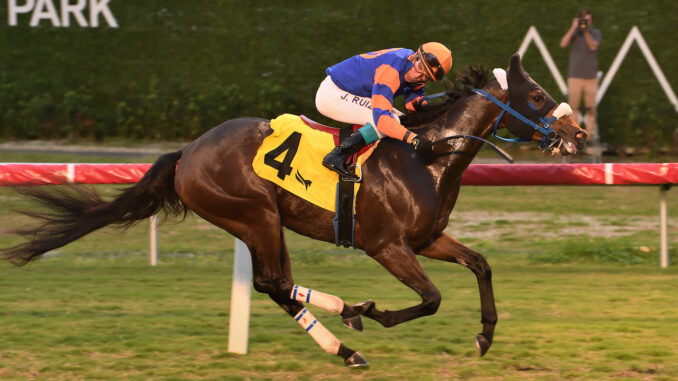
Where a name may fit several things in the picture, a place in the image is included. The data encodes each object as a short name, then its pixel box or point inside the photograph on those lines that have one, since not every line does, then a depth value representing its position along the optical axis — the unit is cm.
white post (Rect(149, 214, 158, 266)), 1605
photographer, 2205
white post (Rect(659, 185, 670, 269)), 1541
